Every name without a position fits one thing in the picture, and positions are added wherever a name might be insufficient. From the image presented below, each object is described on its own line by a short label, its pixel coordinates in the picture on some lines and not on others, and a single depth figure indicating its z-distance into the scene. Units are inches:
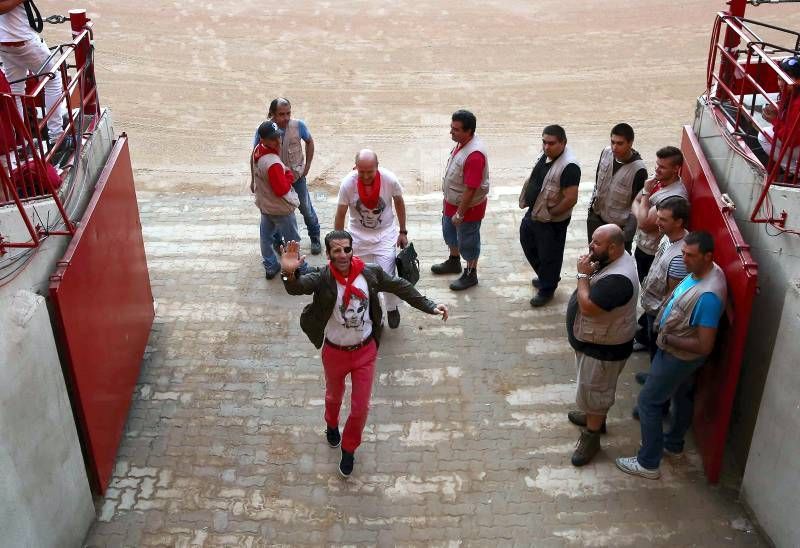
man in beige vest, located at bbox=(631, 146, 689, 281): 245.8
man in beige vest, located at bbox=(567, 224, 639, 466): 207.3
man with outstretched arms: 210.7
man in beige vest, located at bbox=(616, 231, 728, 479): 200.4
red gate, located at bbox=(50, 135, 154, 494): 209.5
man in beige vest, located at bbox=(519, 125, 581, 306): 273.0
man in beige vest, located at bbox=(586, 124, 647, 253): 262.7
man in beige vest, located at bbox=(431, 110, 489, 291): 283.9
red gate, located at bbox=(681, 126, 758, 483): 201.3
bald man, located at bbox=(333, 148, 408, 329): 265.0
